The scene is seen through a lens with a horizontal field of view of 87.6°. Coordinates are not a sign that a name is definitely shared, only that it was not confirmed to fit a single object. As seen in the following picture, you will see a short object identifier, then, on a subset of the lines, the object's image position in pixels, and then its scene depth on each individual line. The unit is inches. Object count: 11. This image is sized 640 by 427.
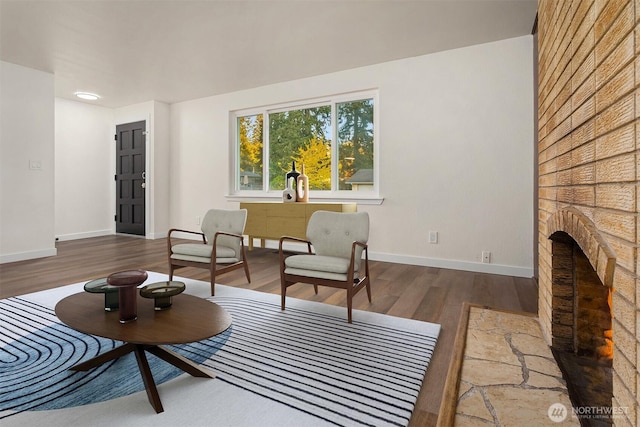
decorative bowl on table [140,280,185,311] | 67.9
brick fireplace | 34.7
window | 182.5
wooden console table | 172.1
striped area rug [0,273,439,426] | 53.5
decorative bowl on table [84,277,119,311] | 66.7
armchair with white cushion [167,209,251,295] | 117.6
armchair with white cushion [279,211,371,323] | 93.6
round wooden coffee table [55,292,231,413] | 56.1
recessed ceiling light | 225.1
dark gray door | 254.4
